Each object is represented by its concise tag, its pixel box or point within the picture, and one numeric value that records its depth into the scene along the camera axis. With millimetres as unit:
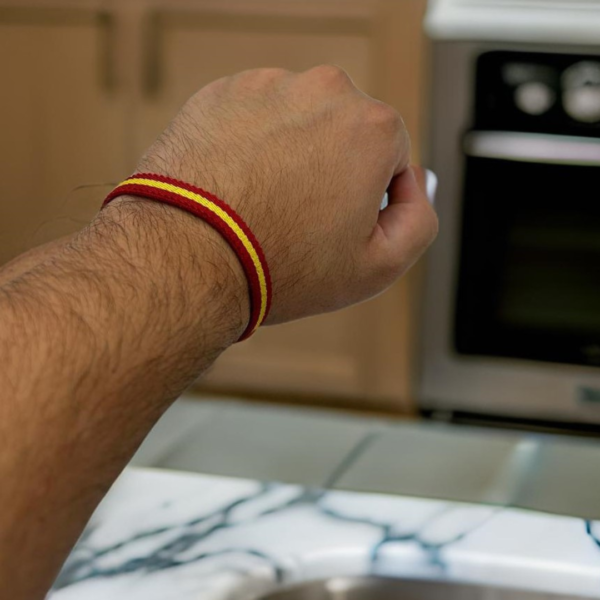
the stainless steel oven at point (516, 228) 2543
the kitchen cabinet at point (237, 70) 2746
